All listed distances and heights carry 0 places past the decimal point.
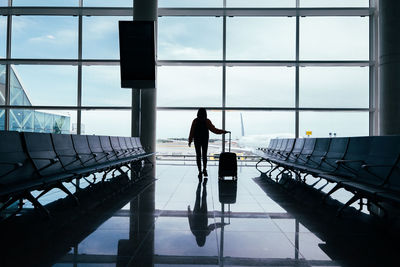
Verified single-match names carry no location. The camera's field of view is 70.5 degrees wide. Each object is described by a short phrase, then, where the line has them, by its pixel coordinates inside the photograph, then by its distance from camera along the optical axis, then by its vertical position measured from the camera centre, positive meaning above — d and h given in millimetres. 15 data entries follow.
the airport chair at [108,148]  5247 -194
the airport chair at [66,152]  3519 -190
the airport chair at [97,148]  4705 -182
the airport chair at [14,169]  2268 -298
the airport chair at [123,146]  6236 -185
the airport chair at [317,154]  4204 -230
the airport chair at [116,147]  5707 -192
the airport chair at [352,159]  3086 -245
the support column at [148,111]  8398 +816
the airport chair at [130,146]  6728 -199
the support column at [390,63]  7391 +2019
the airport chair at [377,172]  2380 -319
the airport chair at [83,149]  4094 -176
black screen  6348 +1913
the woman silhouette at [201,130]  5090 +150
